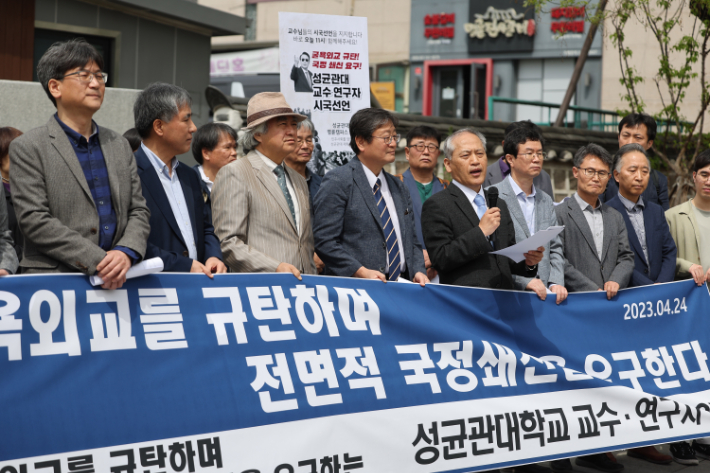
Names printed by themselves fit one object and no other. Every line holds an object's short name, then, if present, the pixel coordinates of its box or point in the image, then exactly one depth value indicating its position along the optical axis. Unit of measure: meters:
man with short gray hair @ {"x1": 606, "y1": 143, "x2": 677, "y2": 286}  5.14
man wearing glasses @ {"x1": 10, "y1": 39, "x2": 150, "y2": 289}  3.14
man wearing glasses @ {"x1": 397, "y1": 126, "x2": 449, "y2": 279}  5.80
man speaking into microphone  4.20
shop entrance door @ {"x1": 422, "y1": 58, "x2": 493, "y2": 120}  23.02
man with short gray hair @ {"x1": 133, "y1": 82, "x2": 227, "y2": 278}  3.75
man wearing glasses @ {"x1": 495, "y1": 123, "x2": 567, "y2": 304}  4.65
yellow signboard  23.55
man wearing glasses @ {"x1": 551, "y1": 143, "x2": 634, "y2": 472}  4.77
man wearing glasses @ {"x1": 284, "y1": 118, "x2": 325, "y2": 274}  5.50
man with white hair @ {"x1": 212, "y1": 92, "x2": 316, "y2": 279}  3.90
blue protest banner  3.04
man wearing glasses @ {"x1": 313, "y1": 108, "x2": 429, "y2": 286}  4.12
